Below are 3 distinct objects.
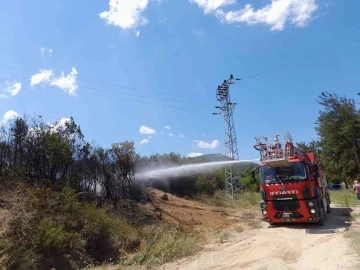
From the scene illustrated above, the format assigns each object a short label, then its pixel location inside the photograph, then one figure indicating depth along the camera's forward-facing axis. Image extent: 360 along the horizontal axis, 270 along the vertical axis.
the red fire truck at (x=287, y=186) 14.03
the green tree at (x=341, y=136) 36.81
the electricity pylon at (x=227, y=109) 30.05
